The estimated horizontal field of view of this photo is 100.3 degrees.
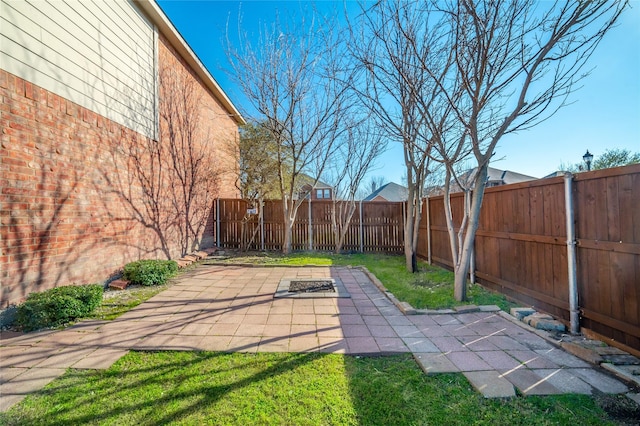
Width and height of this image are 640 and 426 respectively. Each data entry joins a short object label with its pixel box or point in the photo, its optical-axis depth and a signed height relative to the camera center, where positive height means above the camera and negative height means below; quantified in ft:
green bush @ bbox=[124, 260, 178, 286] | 15.62 -2.92
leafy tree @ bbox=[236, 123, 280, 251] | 29.19 +5.55
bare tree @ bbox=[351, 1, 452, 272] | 13.16 +8.68
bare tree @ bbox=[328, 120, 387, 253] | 26.84 +5.21
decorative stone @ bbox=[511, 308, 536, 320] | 10.63 -3.83
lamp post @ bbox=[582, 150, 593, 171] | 31.58 +7.04
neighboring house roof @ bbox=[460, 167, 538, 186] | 54.44 +8.77
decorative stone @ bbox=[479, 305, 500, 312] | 11.50 -3.92
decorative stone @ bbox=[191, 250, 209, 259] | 24.83 -2.98
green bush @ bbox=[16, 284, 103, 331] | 9.91 -3.18
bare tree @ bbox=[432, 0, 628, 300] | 9.85 +6.62
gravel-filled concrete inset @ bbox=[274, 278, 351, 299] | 13.94 -3.81
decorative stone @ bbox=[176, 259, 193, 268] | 20.86 -3.20
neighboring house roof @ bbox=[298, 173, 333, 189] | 31.30 +5.19
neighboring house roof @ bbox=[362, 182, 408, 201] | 100.94 +10.55
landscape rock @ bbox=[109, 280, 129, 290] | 15.06 -3.45
